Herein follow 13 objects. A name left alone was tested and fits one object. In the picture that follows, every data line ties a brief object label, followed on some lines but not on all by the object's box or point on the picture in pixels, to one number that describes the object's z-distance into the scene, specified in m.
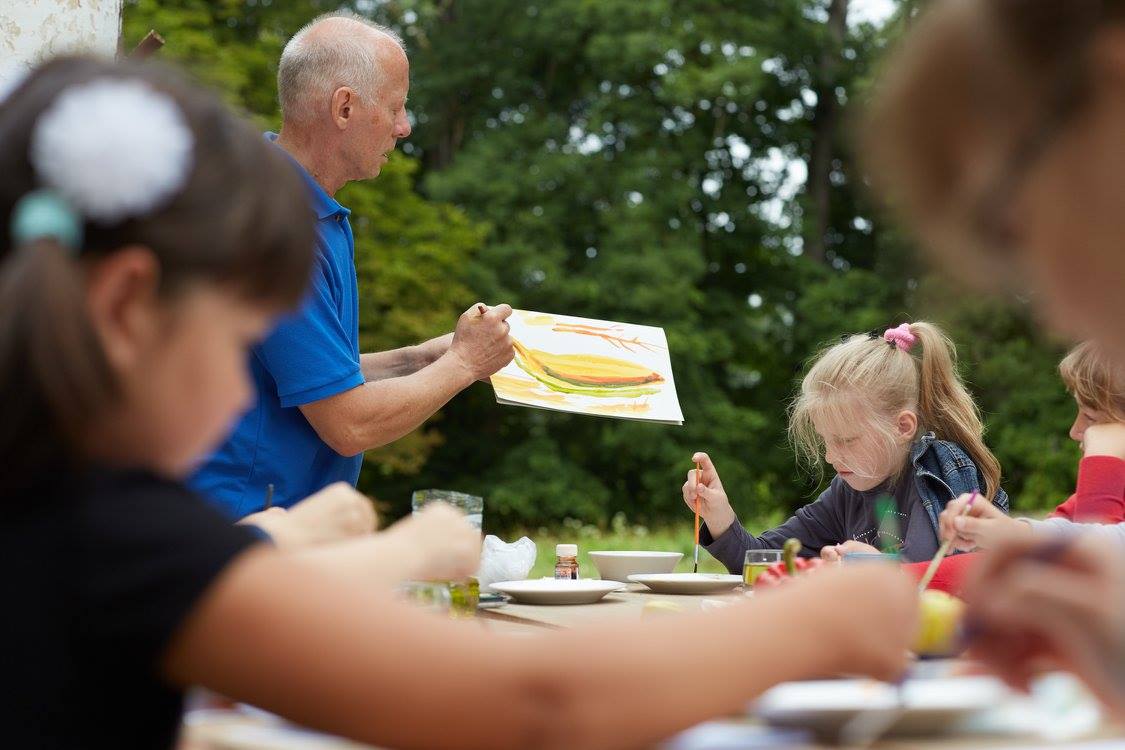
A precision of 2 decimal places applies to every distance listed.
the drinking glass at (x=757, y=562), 2.33
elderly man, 2.88
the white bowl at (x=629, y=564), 3.40
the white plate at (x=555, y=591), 2.73
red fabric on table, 2.37
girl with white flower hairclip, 0.96
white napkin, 3.05
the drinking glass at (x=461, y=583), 2.48
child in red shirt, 3.22
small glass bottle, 3.23
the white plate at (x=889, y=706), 1.28
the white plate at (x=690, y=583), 2.98
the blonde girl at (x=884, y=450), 3.38
